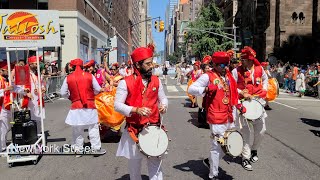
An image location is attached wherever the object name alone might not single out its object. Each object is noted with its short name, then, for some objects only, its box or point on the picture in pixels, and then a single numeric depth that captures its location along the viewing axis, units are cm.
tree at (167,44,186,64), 9428
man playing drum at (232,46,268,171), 459
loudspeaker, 499
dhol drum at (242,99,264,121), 446
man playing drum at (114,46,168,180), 311
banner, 501
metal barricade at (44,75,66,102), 1365
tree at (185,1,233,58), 4053
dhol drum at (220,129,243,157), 374
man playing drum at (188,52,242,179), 386
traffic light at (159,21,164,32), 2800
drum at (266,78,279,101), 829
